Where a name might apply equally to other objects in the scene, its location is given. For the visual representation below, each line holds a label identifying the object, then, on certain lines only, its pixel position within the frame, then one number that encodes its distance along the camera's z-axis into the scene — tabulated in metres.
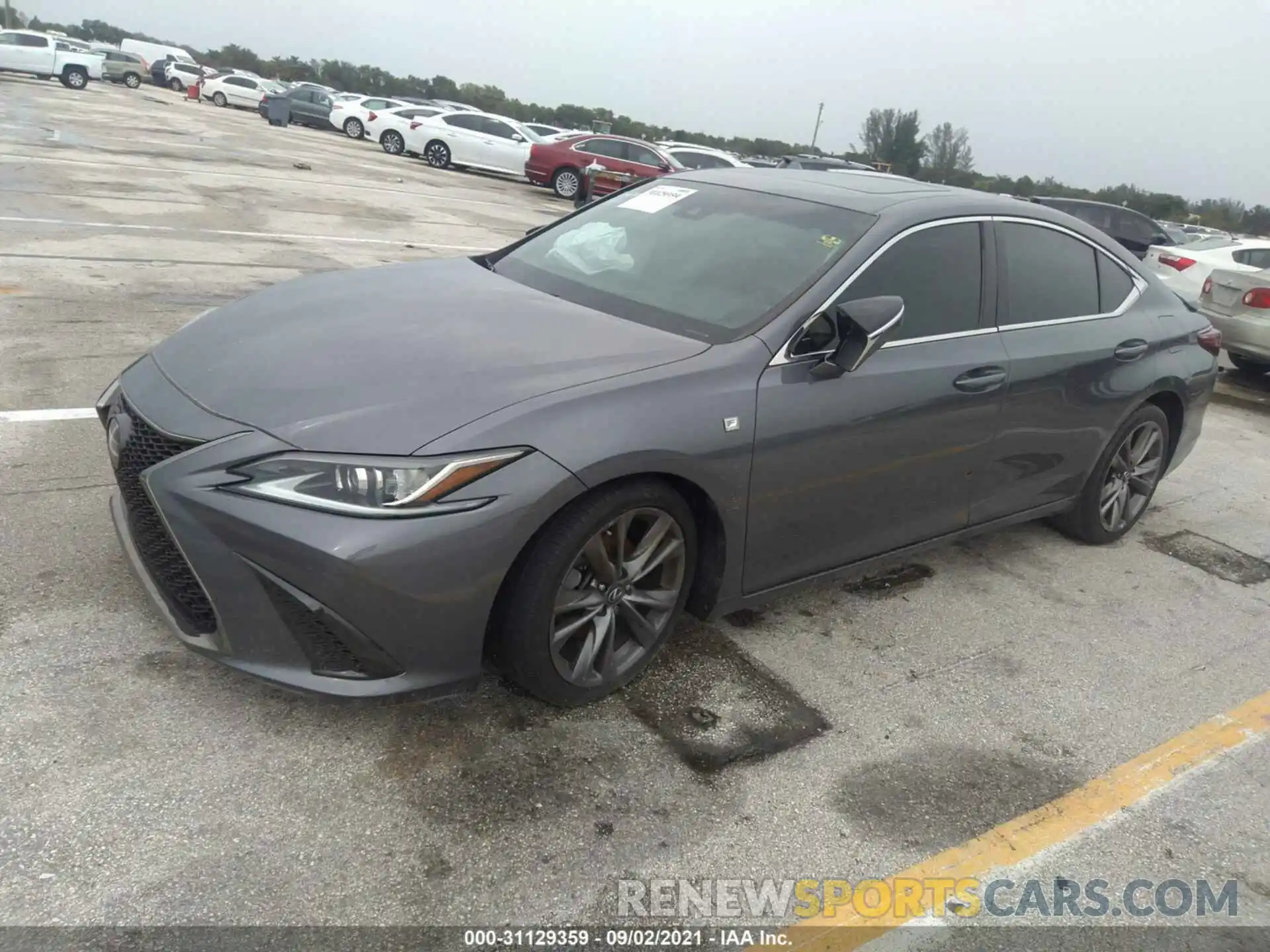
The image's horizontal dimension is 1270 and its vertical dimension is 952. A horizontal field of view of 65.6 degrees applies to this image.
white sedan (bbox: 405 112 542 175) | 25.44
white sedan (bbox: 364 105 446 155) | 27.02
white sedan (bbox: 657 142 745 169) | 23.64
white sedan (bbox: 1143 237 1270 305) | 12.09
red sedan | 22.33
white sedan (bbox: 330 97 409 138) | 33.06
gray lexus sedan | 2.57
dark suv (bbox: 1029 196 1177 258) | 15.25
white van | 56.59
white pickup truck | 38.00
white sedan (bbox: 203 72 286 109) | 42.03
